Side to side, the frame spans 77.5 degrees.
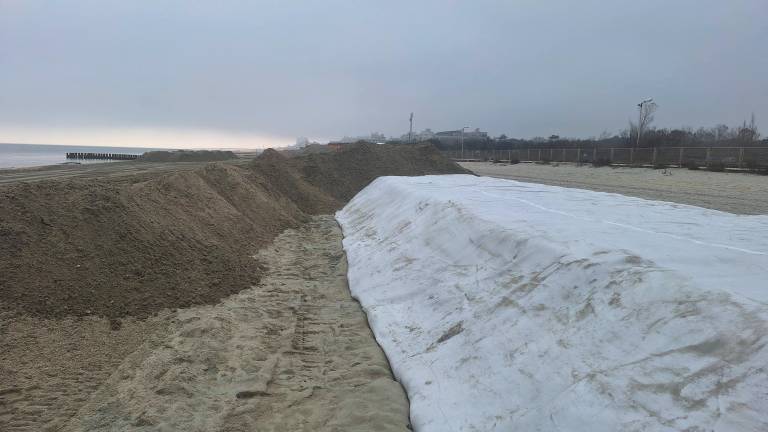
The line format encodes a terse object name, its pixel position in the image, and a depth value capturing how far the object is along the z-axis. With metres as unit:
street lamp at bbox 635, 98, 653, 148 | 44.24
